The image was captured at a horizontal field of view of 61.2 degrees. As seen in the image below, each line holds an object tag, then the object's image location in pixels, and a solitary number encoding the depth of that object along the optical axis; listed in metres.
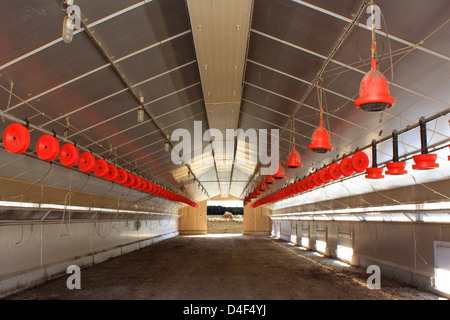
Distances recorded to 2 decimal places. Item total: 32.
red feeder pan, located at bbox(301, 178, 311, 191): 14.61
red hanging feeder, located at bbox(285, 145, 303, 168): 9.91
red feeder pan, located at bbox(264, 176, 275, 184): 15.98
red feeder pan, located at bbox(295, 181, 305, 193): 15.85
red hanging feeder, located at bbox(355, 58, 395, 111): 4.80
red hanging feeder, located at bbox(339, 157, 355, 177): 9.90
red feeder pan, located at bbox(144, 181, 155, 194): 17.09
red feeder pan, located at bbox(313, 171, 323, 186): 12.95
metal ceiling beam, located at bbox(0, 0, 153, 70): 7.26
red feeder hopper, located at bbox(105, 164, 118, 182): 11.99
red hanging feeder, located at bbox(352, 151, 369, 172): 9.41
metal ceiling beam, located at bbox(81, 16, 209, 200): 7.62
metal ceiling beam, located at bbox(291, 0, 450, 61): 6.86
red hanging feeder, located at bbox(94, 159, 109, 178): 11.20
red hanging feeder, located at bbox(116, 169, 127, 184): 12.97
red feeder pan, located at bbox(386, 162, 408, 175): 8.43
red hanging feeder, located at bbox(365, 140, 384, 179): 9.78
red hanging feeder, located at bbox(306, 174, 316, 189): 13.73
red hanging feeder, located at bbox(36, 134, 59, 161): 7.78
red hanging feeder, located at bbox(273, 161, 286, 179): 12.83
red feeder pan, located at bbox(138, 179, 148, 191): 15.79
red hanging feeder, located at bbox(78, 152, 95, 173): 10.03
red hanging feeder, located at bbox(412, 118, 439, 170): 7.66
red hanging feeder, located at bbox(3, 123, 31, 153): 6.81
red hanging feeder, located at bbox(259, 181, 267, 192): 21.06
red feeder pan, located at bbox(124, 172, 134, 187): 13.82
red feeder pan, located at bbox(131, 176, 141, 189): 14.68
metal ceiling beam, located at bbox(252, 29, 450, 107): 8.20
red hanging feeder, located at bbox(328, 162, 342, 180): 10.73
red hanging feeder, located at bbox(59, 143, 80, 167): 8.95
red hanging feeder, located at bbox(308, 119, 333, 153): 7.36
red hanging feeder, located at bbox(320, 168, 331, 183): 11.73
